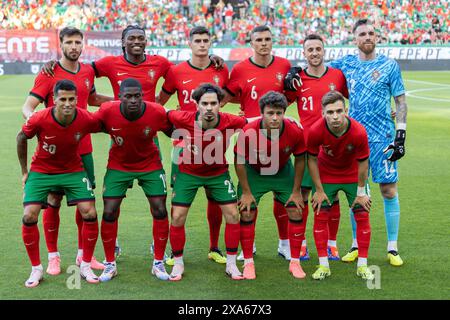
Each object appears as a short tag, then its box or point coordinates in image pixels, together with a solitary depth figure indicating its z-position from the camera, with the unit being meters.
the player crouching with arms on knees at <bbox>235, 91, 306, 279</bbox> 6.40
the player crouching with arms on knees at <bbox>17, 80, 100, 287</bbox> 6.18
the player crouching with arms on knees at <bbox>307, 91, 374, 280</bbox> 6.26
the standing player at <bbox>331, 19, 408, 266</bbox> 6.91
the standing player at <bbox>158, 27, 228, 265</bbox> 7.10
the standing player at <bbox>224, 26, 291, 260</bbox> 7.08
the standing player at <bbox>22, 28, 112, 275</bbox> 6.70
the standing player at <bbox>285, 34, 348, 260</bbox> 6.88
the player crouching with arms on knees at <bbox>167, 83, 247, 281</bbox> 6.40
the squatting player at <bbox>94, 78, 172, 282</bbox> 6.32
